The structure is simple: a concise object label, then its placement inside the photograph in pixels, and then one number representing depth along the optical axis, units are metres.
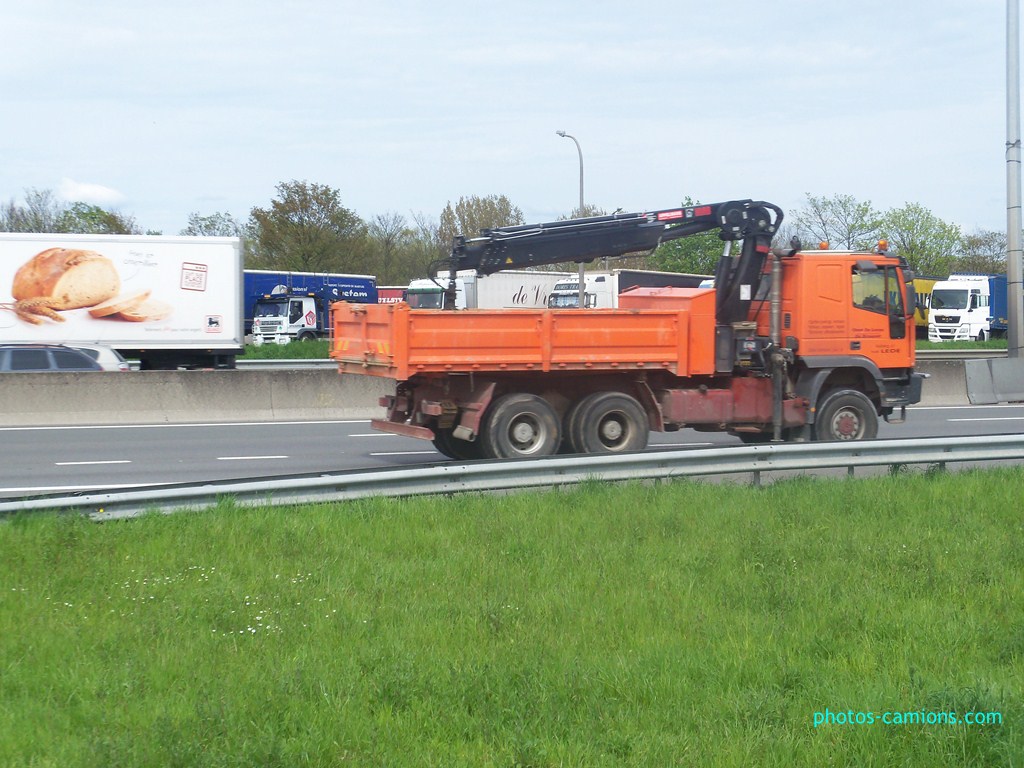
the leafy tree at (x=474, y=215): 94.44
